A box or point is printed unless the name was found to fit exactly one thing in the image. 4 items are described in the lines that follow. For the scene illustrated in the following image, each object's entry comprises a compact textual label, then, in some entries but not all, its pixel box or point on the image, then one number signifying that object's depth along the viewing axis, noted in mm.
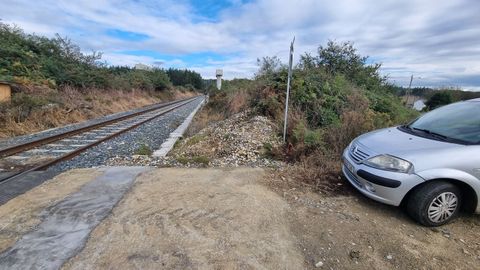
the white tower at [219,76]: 25388
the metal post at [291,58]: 6293
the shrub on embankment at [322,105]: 5723
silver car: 3287
